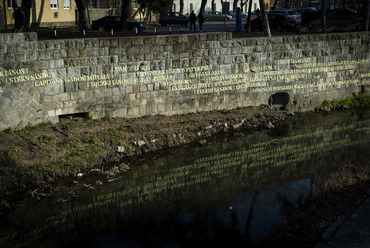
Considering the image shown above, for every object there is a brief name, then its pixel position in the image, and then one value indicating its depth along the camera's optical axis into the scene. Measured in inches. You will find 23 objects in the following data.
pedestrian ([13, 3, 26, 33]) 589.9
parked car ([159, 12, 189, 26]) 1800.0
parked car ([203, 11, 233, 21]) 2130.9
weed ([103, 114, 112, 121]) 603.3
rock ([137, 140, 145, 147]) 571.8
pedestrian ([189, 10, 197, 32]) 1435.9
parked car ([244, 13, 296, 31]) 1419.8
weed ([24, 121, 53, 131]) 542.3
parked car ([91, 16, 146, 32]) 1421.0
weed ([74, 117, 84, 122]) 585.0
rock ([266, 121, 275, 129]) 692.7
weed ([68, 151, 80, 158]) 514.9
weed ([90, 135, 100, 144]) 543.5
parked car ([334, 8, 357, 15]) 1741.4
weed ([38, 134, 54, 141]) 525.1
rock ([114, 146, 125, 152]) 550.0
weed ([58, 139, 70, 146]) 523.8
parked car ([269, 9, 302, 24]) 1470.2
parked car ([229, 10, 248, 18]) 2332.4
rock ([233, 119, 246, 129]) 673.0
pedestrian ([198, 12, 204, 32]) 1423.5
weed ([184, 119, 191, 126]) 637.8
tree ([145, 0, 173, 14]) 1780.3
